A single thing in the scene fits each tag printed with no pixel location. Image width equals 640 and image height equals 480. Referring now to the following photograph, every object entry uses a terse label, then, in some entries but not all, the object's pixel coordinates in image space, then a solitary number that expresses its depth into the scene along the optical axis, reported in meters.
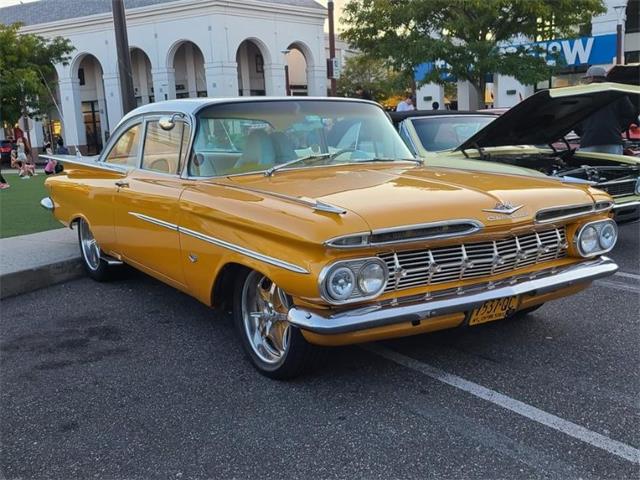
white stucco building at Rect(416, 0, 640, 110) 26.86
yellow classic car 3.13
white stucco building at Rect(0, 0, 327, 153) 33.09
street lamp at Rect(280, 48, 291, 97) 34.12
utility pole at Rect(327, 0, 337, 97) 20.41
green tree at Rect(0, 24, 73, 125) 25.06
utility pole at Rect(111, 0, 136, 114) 9.60
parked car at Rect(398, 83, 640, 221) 6.05
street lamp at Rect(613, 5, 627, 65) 24.20
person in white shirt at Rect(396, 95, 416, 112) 15.77
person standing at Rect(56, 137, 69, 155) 27.40
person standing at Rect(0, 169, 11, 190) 14.49
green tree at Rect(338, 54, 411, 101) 45.54
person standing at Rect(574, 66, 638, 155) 7.72
